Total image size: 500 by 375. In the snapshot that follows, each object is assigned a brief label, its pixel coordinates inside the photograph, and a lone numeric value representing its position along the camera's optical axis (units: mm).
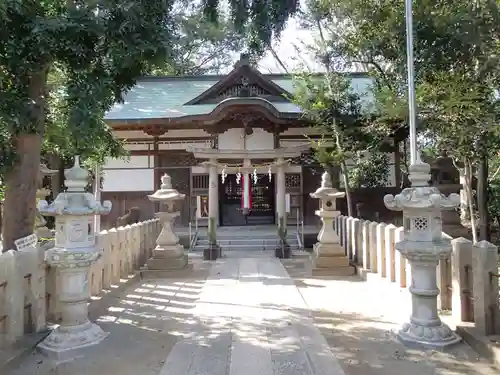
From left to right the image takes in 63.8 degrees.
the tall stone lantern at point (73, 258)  4102
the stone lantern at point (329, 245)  8328
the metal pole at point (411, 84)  5048
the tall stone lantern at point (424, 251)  4074
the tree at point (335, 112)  11109
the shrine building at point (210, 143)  13391
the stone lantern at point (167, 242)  8633
